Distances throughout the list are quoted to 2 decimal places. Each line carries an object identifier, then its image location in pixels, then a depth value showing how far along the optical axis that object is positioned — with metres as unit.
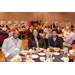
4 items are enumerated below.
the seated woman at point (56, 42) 2.39
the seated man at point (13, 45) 1.98
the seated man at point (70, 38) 3.30
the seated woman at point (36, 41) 2.41
